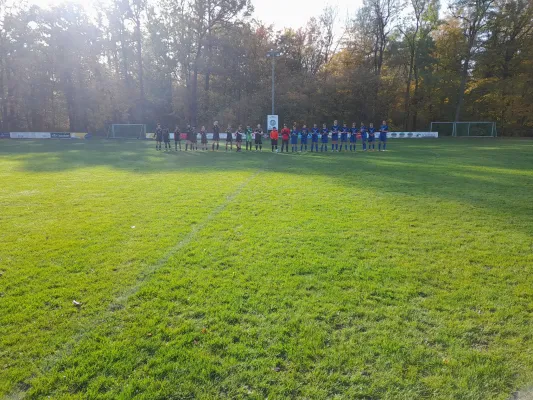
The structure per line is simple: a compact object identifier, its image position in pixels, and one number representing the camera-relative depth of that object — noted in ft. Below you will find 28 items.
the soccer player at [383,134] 70.85
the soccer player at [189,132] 77.35
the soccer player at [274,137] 71.10
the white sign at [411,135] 125.70
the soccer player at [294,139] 70.79
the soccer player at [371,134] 70.70
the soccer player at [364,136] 71.67
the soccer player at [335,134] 69.46
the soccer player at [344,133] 72.57
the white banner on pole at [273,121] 105.86
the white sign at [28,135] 127.95
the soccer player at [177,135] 76.09
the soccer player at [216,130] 76.83
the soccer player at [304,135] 70.95
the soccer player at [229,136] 76.55
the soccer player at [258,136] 74.49
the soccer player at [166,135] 76.68
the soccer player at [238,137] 74.43
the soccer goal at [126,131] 129.18
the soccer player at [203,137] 75.66
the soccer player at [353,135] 69.82
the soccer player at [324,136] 68.11
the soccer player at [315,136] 71.20
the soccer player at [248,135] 76.07
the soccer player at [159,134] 77.77
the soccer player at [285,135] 69.77
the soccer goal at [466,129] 124.36
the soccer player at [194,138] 77.91
